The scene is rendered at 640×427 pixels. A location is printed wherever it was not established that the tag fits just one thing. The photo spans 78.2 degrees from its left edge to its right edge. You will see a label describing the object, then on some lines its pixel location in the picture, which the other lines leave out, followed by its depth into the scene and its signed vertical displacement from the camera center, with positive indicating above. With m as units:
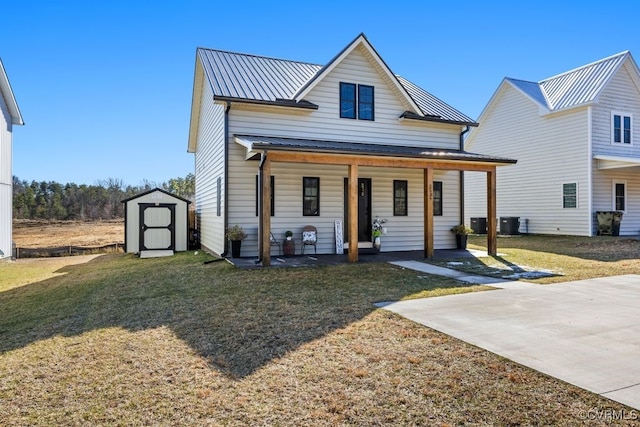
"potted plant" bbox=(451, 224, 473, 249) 13.52 -0.59
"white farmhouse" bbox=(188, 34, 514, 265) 10.80 +1.71
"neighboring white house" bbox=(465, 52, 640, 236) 17.80 +3.40
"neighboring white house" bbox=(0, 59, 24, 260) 14.68 +2.23
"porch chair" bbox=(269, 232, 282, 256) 11.73 -0.75
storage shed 14.92 -0.23
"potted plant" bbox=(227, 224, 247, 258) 10.84 -0.57
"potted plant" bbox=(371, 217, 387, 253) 12.51 -0.48
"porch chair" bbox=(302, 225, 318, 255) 11.76 -0.57
